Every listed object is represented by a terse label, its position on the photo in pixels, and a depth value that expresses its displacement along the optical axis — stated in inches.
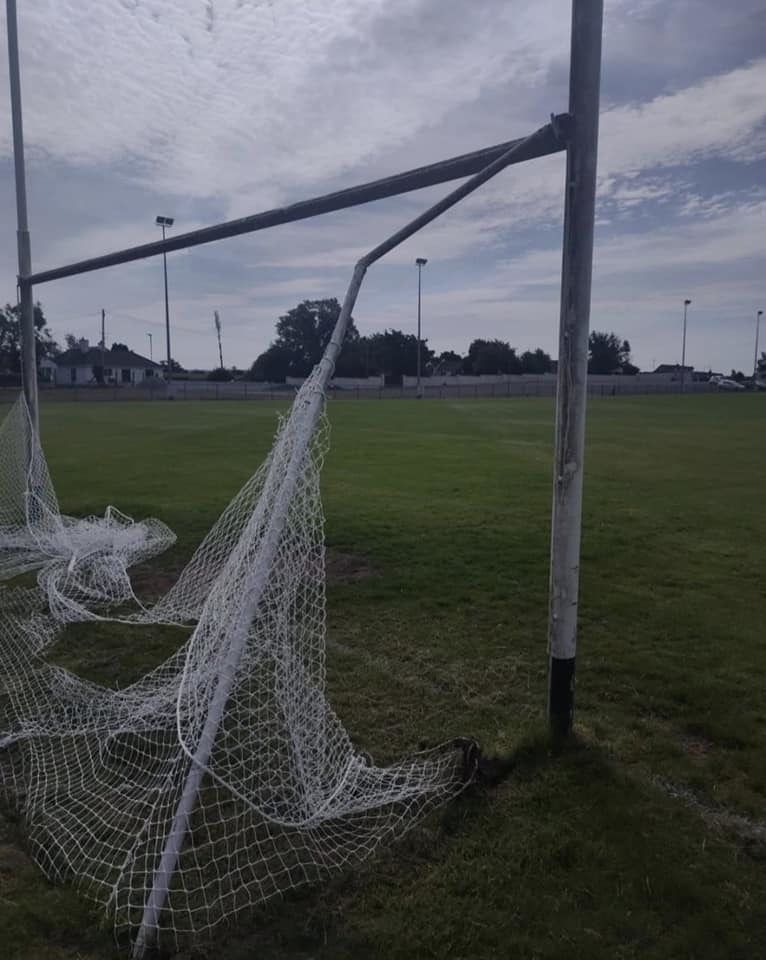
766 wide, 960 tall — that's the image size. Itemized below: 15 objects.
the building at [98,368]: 3462.1
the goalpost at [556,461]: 125.8
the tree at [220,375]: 3358.8
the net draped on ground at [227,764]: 112.8
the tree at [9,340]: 2935.5
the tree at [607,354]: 3951.8
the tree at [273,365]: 3383.4
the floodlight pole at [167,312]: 2066.2
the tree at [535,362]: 3818.9
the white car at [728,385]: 3248.0
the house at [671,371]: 3826.3
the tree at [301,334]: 3398.1
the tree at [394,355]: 3528.5
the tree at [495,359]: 3777.1
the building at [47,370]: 3216.3
